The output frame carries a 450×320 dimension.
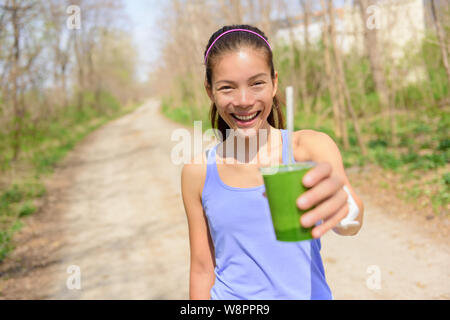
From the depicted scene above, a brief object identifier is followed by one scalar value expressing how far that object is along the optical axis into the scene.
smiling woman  1.30
